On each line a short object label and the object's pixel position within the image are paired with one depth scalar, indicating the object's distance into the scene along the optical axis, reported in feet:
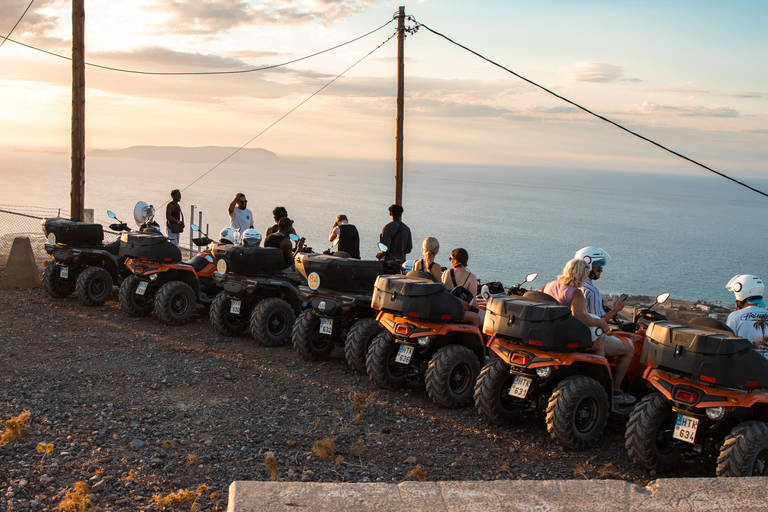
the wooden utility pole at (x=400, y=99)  55.31
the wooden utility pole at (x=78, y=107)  51.24
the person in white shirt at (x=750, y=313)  21.77
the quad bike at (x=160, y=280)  38.24
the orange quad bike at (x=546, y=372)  21.54
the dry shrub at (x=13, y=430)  20.54
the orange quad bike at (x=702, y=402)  18.38
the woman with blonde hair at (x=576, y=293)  23.18
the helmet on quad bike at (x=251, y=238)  37.14
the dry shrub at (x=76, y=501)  16.70
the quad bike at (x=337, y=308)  29.91
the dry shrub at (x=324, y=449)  20.65
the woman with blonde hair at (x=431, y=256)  30.03
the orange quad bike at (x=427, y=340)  25.57
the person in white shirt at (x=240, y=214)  49.11
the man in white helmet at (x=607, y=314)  23.86
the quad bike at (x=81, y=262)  42.34
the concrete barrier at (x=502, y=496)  14.64
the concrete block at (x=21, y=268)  47.60
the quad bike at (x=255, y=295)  35.04
